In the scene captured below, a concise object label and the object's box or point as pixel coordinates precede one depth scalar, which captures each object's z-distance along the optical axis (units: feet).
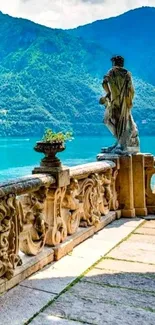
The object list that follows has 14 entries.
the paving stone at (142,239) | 14.61
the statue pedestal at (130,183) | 19.15
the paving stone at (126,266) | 11.50
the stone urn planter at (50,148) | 12.51
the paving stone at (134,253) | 12.55
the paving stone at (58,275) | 10.14
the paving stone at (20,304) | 8.34
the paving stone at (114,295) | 9.31
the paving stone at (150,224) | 17.14
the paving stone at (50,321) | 8.21
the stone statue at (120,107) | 19.51
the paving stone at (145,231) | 15.85
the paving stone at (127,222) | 17.30
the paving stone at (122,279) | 10.36
